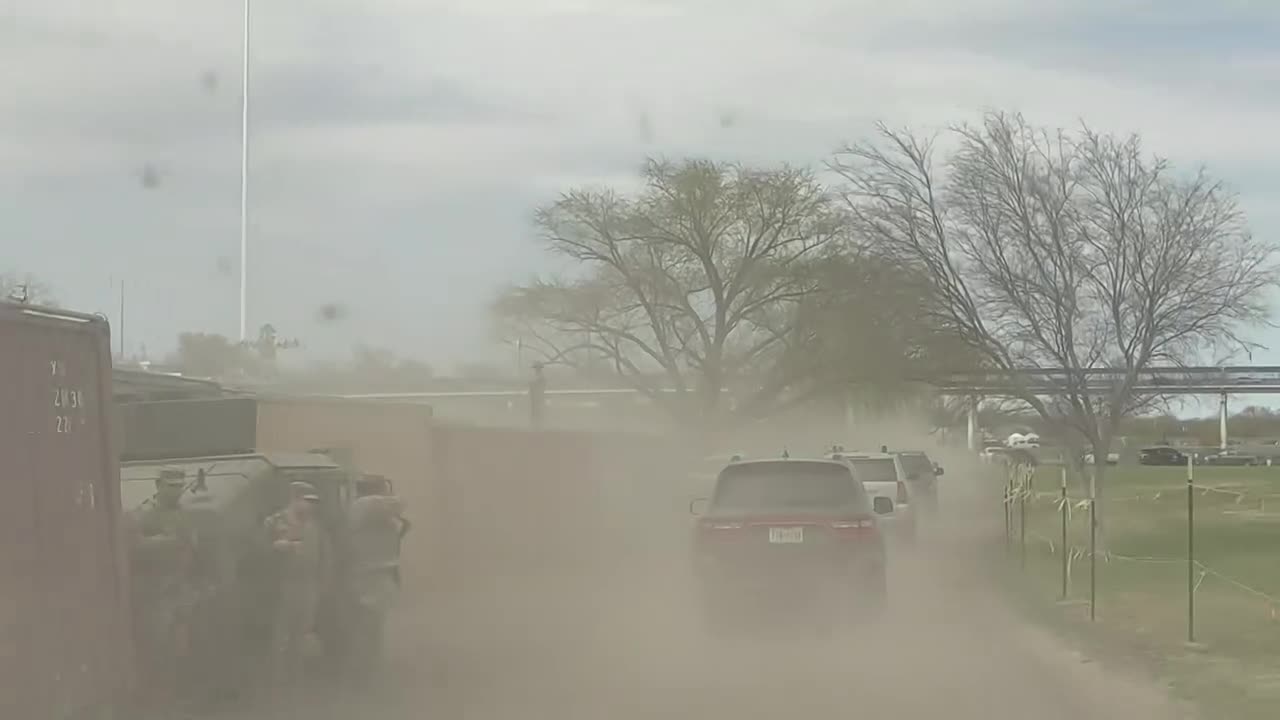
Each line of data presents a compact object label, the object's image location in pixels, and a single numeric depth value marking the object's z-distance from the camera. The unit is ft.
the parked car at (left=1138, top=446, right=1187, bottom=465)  272.72
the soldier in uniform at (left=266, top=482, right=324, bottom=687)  39.75
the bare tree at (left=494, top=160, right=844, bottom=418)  144.05
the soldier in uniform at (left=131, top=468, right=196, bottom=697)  33.09
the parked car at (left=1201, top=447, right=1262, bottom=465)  273.13
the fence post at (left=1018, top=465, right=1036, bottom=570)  77.46
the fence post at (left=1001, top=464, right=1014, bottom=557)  84.38
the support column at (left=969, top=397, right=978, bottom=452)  81.63
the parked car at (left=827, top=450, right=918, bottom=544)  86.33
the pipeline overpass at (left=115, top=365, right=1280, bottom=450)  76.48
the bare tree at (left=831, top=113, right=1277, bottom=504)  74.08
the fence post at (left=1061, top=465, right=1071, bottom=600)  63.08
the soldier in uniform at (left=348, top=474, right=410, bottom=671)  45.29
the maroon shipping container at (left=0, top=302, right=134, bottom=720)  25.62
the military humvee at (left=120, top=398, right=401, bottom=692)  36.45
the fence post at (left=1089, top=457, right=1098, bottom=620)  54.08
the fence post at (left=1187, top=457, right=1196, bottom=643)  46.60
